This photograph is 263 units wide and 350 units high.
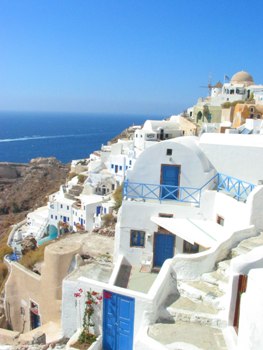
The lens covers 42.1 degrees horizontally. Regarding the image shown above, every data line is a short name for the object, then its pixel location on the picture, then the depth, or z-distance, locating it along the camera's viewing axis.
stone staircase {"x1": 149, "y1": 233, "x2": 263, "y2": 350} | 8.12
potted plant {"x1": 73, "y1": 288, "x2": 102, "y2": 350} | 10.43
